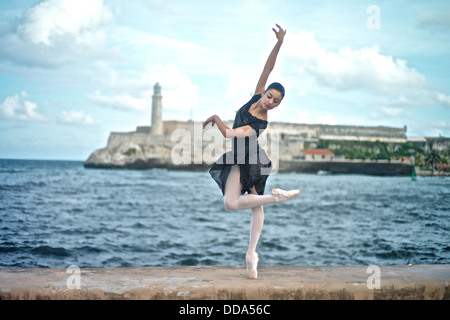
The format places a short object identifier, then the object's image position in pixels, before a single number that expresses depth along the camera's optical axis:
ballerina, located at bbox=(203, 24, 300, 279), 3.74
